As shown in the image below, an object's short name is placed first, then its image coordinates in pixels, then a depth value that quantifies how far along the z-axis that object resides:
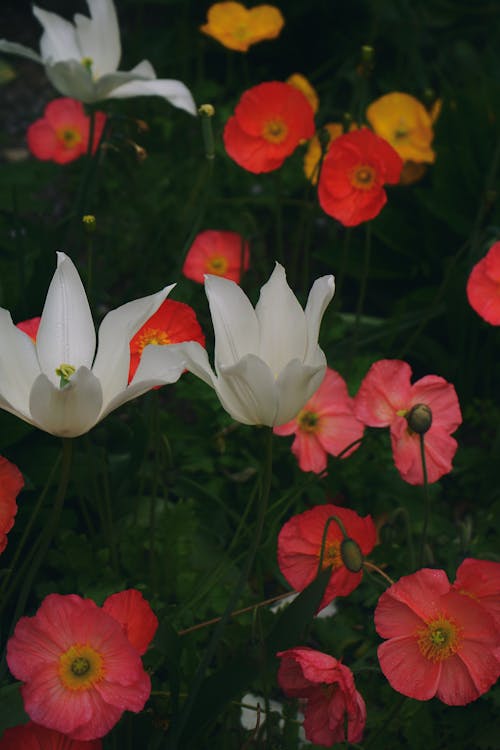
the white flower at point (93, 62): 3.16
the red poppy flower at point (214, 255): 3.32
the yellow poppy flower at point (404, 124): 3.35
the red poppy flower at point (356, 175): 3.16
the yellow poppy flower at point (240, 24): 3.39
